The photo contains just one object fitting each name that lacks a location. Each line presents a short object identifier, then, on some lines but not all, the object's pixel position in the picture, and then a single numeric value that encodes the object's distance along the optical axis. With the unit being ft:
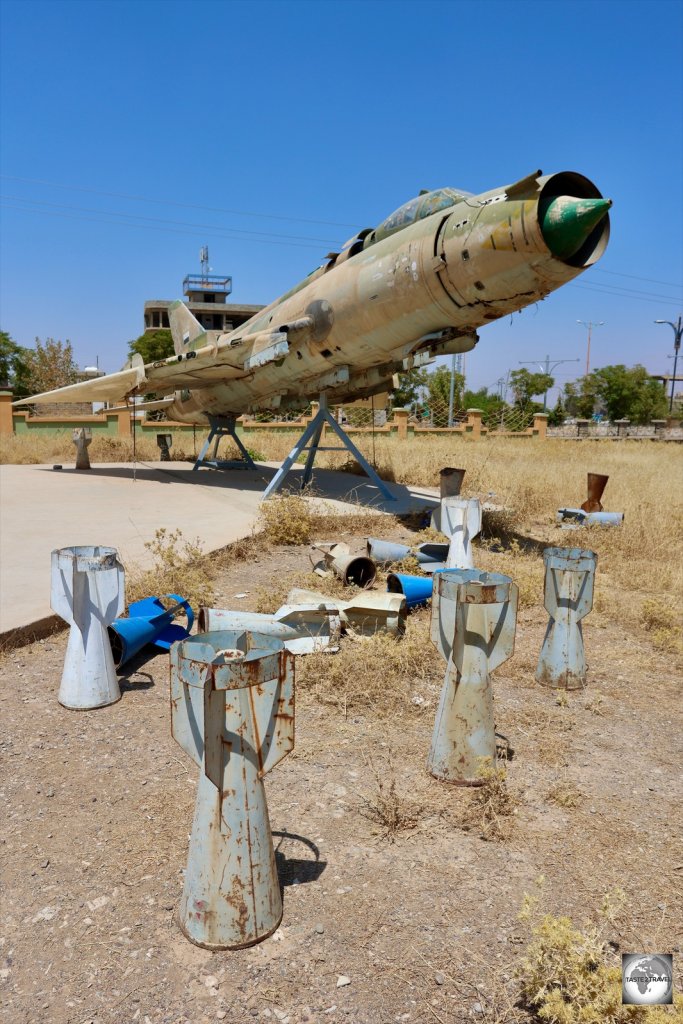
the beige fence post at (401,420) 89.92
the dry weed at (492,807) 10.11
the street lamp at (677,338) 157.99
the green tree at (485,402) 151.25
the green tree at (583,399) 224.53
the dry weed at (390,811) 10.16
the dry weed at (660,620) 18.89
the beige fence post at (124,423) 82.38
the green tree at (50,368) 155.12
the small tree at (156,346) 203.62
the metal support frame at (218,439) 53.72
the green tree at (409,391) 179.28
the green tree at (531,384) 220.02
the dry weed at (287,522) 29.04
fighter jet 22.98
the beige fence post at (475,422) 96.53
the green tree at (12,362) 173.17
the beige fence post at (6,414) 80.43
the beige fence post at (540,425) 100.73
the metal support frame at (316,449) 37.70
